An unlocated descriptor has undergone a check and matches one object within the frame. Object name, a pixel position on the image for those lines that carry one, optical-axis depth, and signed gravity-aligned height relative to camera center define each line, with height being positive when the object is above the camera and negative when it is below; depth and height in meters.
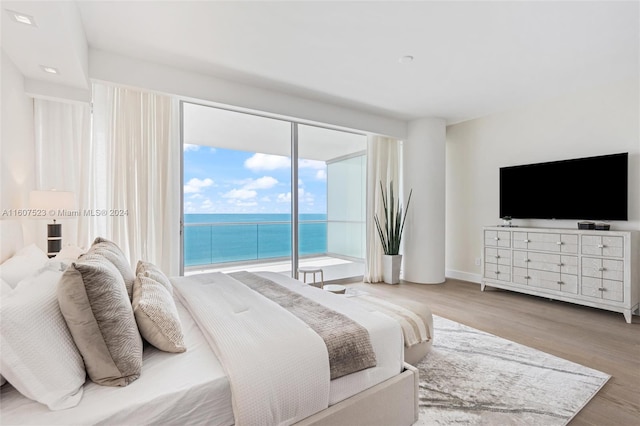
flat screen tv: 3.65 +0.30
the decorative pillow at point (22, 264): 1.62 -0.30
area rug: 1.79 -1.15
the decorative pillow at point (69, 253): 2.52 -0.34
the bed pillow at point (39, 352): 0.99 -0.46
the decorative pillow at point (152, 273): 1.83 -0.37
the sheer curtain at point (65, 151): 2.97 +0.59
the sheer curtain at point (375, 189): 5.34 +0.40
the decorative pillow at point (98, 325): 1.14 -0.42
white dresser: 3.33 -0.64
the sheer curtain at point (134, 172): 3.31 +0.44
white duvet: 1.19 -0.62
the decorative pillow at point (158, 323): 1.36 -0.49
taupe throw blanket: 1.45 -0.60
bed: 1.02 -0.65
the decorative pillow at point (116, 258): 1.77 -0.27
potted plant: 5.21 -0.42
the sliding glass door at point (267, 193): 4.52 +0.30
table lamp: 2.53 +0.04
